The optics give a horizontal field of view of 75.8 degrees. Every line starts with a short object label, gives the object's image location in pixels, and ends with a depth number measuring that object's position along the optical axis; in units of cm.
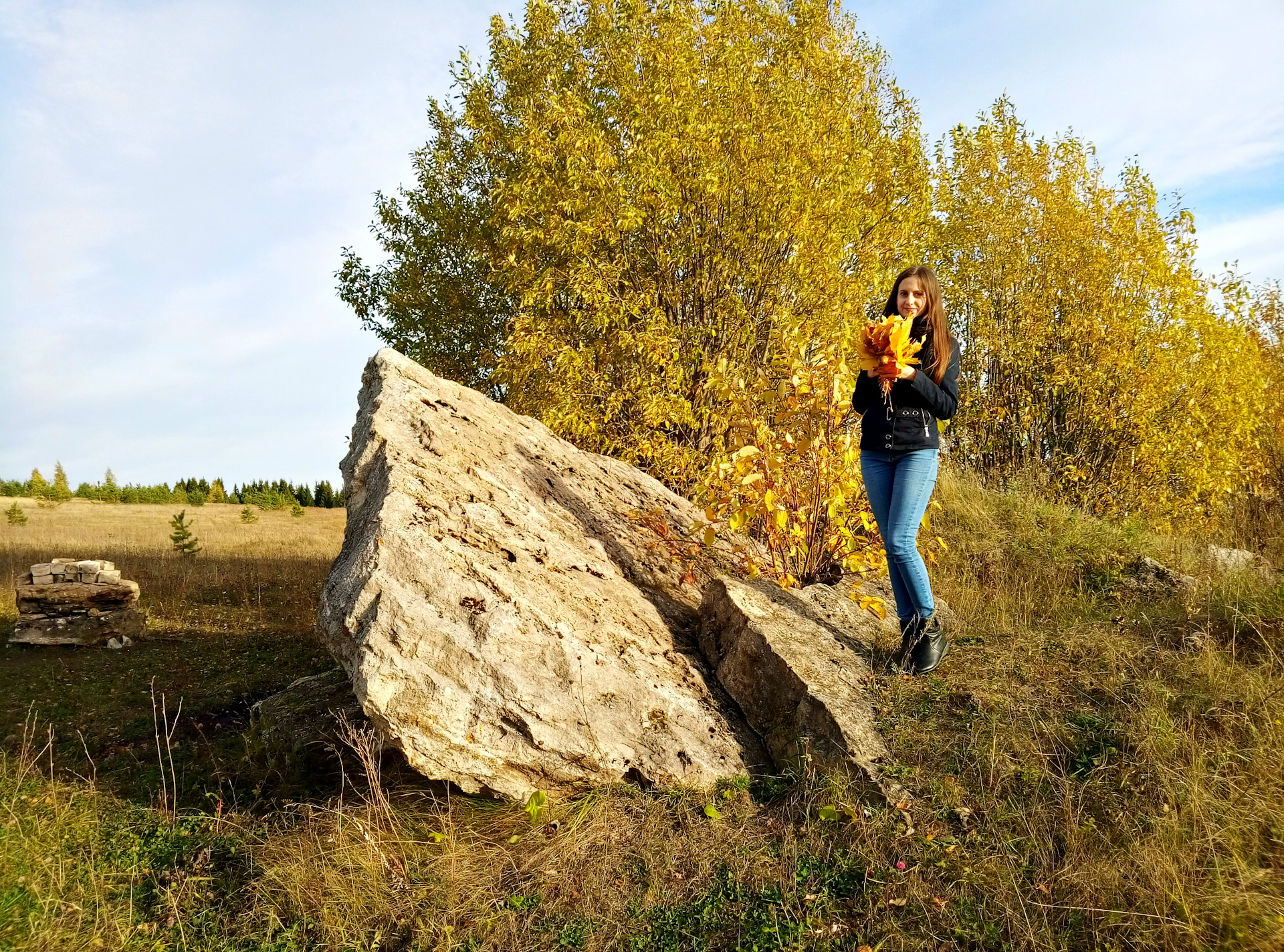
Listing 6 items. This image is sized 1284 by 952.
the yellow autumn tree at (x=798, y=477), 582
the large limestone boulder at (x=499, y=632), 412
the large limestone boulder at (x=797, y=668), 440
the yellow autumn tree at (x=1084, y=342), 1130
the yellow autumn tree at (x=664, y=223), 927
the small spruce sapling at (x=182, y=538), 1361
